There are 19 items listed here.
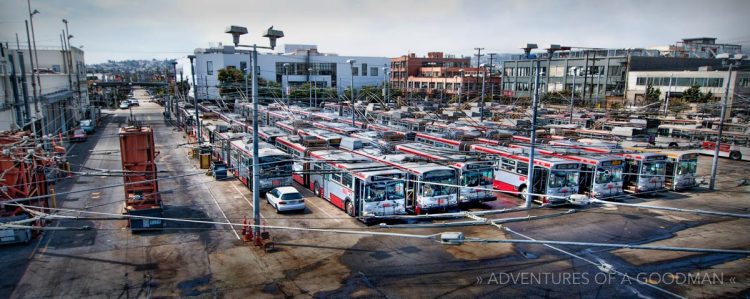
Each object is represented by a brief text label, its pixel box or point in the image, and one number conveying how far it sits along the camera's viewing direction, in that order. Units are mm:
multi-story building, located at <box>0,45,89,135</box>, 30953
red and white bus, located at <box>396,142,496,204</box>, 22734
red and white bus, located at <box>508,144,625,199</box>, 24562
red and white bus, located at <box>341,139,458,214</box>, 21172
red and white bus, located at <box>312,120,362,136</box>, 35484
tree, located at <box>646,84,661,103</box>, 63272
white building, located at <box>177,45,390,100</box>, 85000
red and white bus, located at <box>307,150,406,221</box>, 20203
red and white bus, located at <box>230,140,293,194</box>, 24625
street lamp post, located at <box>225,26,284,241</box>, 15383
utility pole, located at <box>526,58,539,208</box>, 21031
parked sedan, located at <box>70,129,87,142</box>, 44866
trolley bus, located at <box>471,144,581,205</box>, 23406
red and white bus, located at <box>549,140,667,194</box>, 26375
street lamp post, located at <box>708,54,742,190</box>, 27338
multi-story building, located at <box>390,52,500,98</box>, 87562
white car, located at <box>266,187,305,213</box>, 21922
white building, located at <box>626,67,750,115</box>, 60656
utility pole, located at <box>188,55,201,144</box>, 36238
